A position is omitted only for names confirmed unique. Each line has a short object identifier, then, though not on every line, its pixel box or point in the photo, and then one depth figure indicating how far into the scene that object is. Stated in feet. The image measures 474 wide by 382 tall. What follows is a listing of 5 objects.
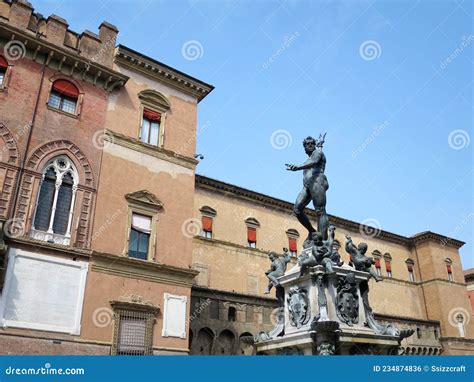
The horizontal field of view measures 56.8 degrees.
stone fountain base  24.17
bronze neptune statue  29.96
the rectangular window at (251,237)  106.52
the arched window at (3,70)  55.83
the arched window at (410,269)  139.03
